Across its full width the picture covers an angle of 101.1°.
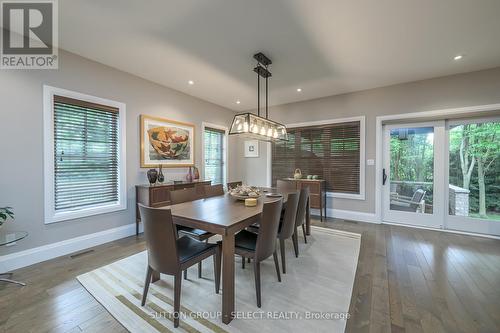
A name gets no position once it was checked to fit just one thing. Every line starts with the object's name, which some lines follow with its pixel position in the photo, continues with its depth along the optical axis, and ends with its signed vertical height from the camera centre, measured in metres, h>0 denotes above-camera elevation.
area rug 1.60 -1.24
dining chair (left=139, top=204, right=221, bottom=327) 1.56 -0.69
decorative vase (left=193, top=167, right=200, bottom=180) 4.38 -0.22
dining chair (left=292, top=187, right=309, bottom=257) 2.74 -0.64
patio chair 4.01 -0.75
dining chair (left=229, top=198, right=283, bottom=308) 1.81 -0.74
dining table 1.63 -0.49
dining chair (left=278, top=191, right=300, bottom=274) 2.29 -0.65
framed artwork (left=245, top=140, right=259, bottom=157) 5.66 +0.44
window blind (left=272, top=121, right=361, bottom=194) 4.42 +0.24
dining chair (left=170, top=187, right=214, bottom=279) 2.36 -0.49
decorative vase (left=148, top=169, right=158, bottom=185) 3.53 -0.21
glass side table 2.10 -0.79
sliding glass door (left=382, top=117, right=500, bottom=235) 3.48 -0.18
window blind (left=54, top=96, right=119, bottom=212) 2.81 +0.13
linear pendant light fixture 2.81 +0.58
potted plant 2.12 -0.54
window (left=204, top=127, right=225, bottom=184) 5.12 +0.24
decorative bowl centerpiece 2.69 -0.39
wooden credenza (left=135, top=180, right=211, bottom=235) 3.36 -0.52
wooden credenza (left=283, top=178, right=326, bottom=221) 4.34 -0.58
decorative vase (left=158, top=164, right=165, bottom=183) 3.75 -0.25
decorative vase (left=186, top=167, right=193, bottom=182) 4.29 -0.26
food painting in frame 3.71 +0.41
